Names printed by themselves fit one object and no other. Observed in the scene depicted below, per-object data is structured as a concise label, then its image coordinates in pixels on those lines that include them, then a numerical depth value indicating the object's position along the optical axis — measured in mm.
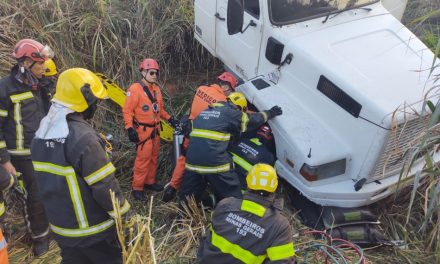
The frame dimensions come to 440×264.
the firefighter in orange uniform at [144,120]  4355
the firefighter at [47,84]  3602
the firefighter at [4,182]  3057
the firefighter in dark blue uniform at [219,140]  3736
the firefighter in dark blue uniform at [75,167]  2477
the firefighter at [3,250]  2619
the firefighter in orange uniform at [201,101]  4246
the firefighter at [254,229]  2576
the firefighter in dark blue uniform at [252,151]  3926
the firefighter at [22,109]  3393
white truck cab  3424
